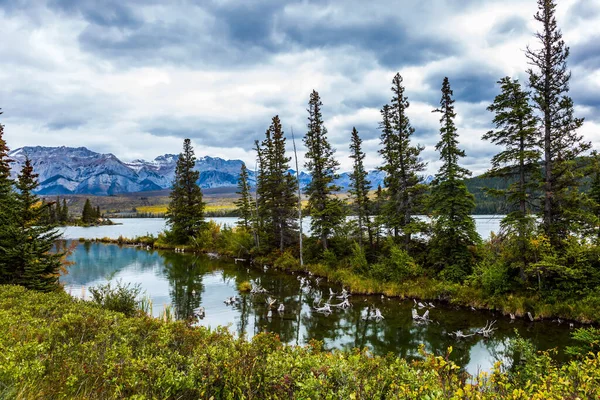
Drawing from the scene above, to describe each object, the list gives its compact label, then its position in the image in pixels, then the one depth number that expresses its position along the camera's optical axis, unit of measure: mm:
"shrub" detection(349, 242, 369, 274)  26281
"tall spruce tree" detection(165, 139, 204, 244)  49906
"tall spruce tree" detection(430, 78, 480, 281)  21875
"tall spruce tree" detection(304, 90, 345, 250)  30266
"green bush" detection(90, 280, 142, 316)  13047
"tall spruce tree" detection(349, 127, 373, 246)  28922
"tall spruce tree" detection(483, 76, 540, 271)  18297
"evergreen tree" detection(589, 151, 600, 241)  16703
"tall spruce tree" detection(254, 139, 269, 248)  37778
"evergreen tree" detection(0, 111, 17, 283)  14344
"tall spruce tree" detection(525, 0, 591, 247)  17344
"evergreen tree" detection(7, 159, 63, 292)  14594
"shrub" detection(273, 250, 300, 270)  32594
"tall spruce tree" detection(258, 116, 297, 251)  35938
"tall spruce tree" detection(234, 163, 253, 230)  42750
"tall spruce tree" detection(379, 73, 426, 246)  25266
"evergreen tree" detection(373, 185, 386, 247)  27531
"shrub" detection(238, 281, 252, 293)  23516
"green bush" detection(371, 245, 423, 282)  23141
